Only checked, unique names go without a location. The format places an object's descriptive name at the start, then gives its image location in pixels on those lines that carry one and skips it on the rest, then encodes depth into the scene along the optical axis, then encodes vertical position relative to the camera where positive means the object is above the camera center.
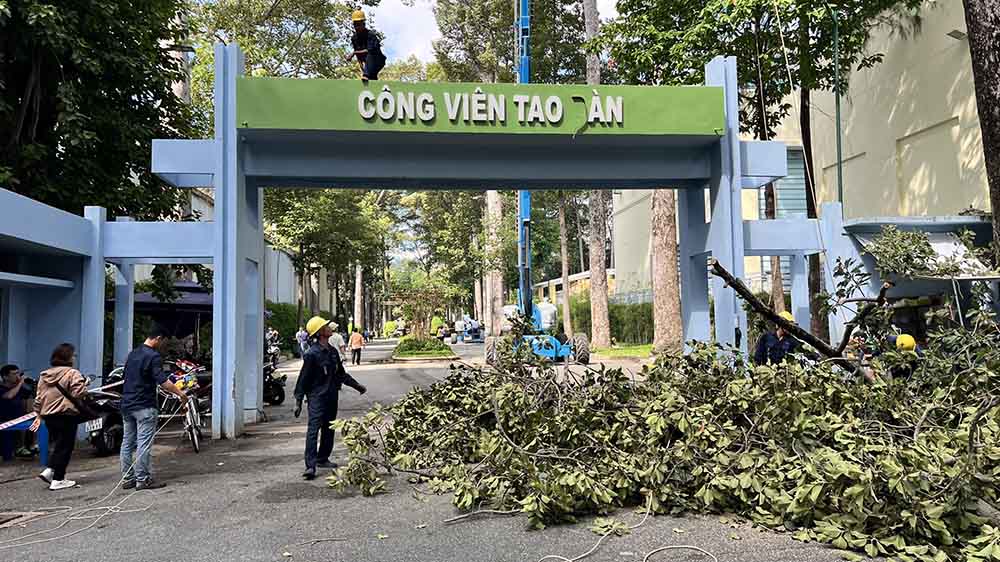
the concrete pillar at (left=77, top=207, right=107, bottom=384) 10.30 +0.40
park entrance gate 9.96 +2.50
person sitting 8.92 -0.91
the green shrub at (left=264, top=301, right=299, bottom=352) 29.70 +0.00
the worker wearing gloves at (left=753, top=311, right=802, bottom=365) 9.67 -0.45
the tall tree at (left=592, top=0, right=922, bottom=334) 14.27 +5.71
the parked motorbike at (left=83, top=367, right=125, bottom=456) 9.17 -1.28
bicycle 9.26 -1.27
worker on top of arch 10.55 +3.93
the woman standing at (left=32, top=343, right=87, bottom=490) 7.23 -0.86
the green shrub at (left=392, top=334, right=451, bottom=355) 29.48 -1.09
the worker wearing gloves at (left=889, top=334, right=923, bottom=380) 6.86 -0.43
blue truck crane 20.17 +1.27
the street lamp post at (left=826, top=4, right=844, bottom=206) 13.70 +5.15
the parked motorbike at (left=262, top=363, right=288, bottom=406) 14.45 -1.31
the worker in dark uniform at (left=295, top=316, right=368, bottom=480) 7.48 -0.68
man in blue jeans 7.18 -0.84
